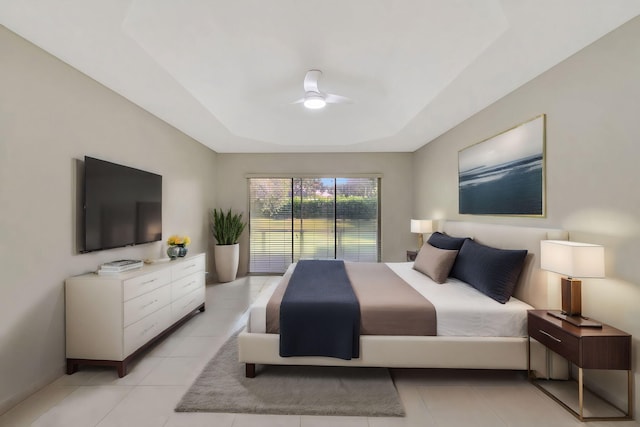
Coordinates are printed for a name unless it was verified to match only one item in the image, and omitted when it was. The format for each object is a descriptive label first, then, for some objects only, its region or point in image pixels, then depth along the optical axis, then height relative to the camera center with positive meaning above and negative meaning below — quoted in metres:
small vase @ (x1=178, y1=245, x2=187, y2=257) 3.21 -0.45
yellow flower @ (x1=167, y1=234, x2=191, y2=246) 3.18 -0.33
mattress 2.03 -0.79
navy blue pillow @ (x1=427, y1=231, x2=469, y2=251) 3.01 -0.34
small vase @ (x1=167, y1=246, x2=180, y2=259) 3.13 -0.45
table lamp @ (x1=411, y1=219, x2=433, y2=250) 4.14 -0.20
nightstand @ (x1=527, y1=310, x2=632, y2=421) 1.60 -0.83
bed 2.00 -1.02
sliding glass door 5.35 -0.20
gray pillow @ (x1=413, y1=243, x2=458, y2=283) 2.73 -0.53
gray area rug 1.77 -1.28
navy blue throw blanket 1.98 -0.85
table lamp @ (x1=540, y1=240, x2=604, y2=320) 1.67 -0.33
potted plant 4.79 -0.58
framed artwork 2.32 +0.41
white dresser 2.10 -0.84
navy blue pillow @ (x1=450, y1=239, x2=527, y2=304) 2.21 -0.50
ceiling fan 2.53 +1.19
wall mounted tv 2.26 +0.08
